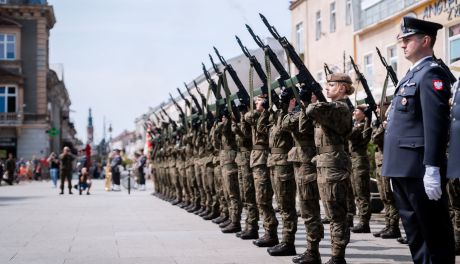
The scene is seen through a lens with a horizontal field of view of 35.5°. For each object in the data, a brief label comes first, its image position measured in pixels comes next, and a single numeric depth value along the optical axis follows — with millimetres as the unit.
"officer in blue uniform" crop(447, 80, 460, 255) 4617
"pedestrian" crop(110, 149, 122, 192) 28516
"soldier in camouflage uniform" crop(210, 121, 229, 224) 12064
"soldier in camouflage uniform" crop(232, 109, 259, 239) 10188
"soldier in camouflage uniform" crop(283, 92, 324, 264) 7656
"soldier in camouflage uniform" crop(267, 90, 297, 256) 8477
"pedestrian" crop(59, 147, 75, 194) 25047
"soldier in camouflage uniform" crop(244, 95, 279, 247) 9273
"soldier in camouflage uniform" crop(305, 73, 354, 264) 7176
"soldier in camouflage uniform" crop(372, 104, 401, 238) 10023
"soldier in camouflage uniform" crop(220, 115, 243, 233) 11195
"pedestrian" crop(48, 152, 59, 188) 34688
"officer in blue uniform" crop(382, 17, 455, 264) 4871
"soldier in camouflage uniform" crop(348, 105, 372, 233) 10766
